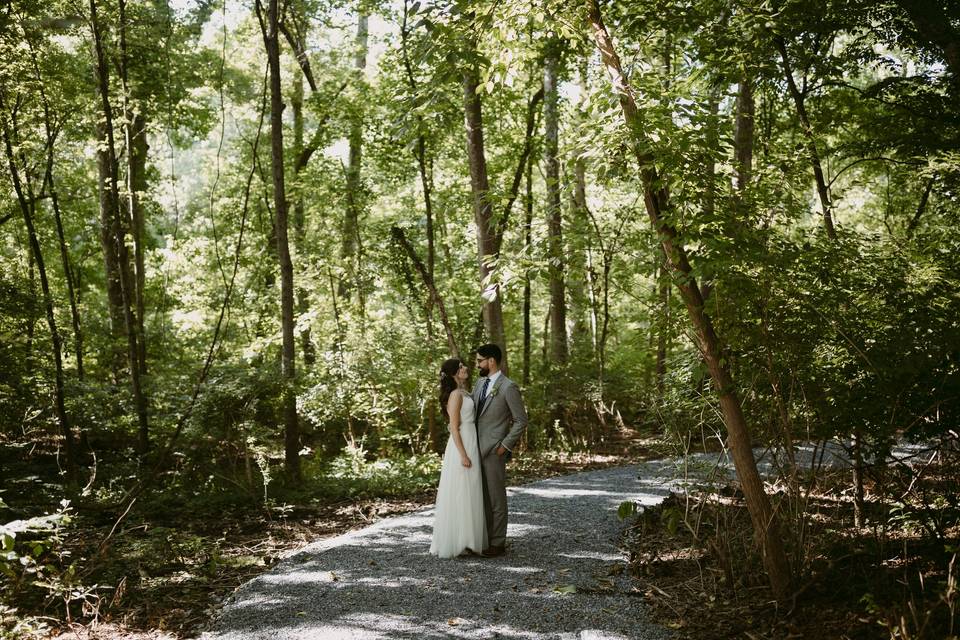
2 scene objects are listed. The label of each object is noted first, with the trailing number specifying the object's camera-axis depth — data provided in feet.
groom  21.29
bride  21.06
